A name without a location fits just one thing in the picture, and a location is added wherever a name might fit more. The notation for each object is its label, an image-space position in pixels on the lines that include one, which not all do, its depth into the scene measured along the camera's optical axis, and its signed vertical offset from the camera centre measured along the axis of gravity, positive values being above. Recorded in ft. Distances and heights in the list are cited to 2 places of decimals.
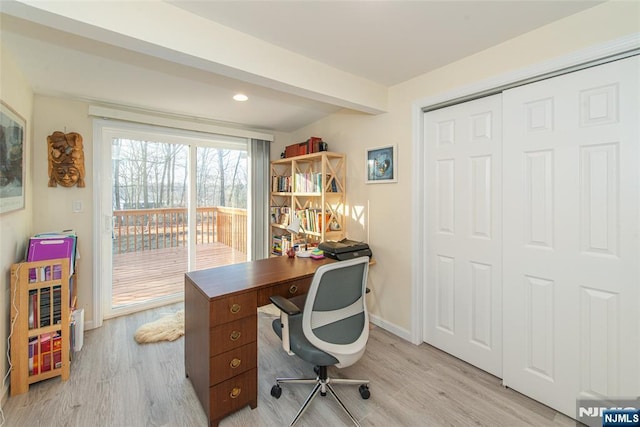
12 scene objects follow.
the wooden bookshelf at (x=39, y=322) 6.04 -2.50
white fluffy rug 8.38 -3.77
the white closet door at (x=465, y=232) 6.66 -0.54
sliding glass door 10.02 +0.16
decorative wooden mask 8.35 +1.71
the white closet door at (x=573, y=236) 4.85 -0.50
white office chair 5.04 -2.27
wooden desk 5.07 -2.33
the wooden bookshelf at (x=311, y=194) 10.14 +0.70
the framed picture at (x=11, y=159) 5.72 +1.27
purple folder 6.70 -0.89
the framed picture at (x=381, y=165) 8.43 +1.51
